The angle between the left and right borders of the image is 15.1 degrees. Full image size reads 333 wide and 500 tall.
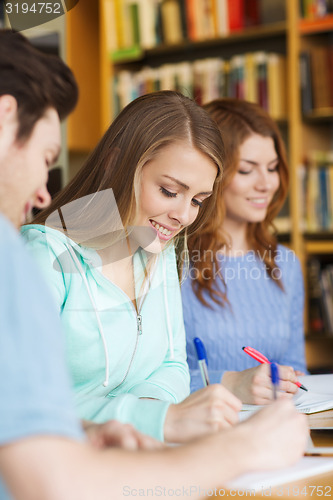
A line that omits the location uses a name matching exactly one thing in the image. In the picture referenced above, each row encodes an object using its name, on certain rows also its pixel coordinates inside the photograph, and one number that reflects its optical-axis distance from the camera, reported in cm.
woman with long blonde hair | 168
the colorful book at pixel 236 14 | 298
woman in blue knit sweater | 208
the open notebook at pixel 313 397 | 170
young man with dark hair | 106
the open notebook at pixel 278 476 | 140
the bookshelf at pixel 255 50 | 286
